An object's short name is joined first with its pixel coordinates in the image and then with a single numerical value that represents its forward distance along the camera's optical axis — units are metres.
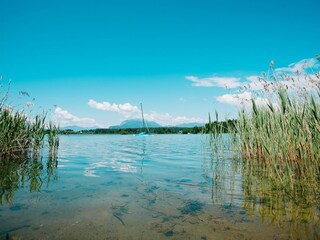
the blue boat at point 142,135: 63.47
